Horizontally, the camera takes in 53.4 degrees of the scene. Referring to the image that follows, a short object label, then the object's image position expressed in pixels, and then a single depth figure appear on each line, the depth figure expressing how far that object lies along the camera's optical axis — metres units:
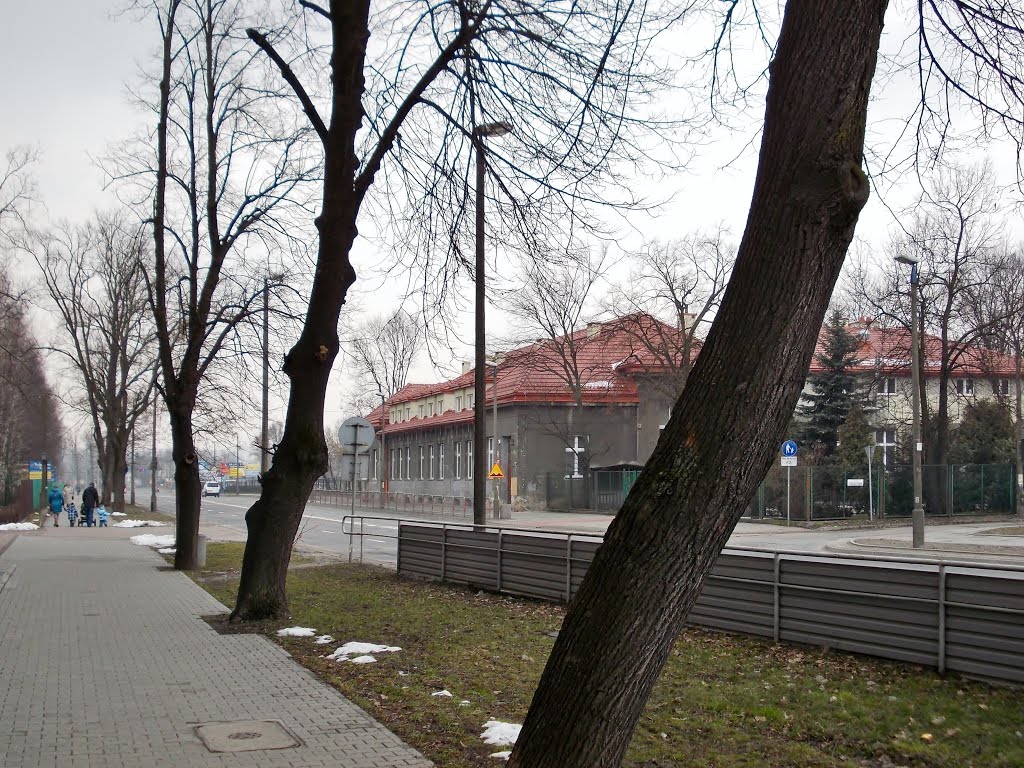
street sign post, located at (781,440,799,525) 32.42
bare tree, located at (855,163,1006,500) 35.16
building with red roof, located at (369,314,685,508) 49.75
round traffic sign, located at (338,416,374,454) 20.39
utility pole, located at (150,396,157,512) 57.11
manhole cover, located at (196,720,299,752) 6.30
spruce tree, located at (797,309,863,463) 43.50
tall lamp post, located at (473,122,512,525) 18.42
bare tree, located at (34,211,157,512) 38.34
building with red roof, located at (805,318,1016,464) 40.75
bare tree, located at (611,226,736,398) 43.31
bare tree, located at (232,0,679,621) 10.42
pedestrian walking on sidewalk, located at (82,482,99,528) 40.00
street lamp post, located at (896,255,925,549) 23.89
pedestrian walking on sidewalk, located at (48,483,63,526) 45.12
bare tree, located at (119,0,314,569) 18.86
